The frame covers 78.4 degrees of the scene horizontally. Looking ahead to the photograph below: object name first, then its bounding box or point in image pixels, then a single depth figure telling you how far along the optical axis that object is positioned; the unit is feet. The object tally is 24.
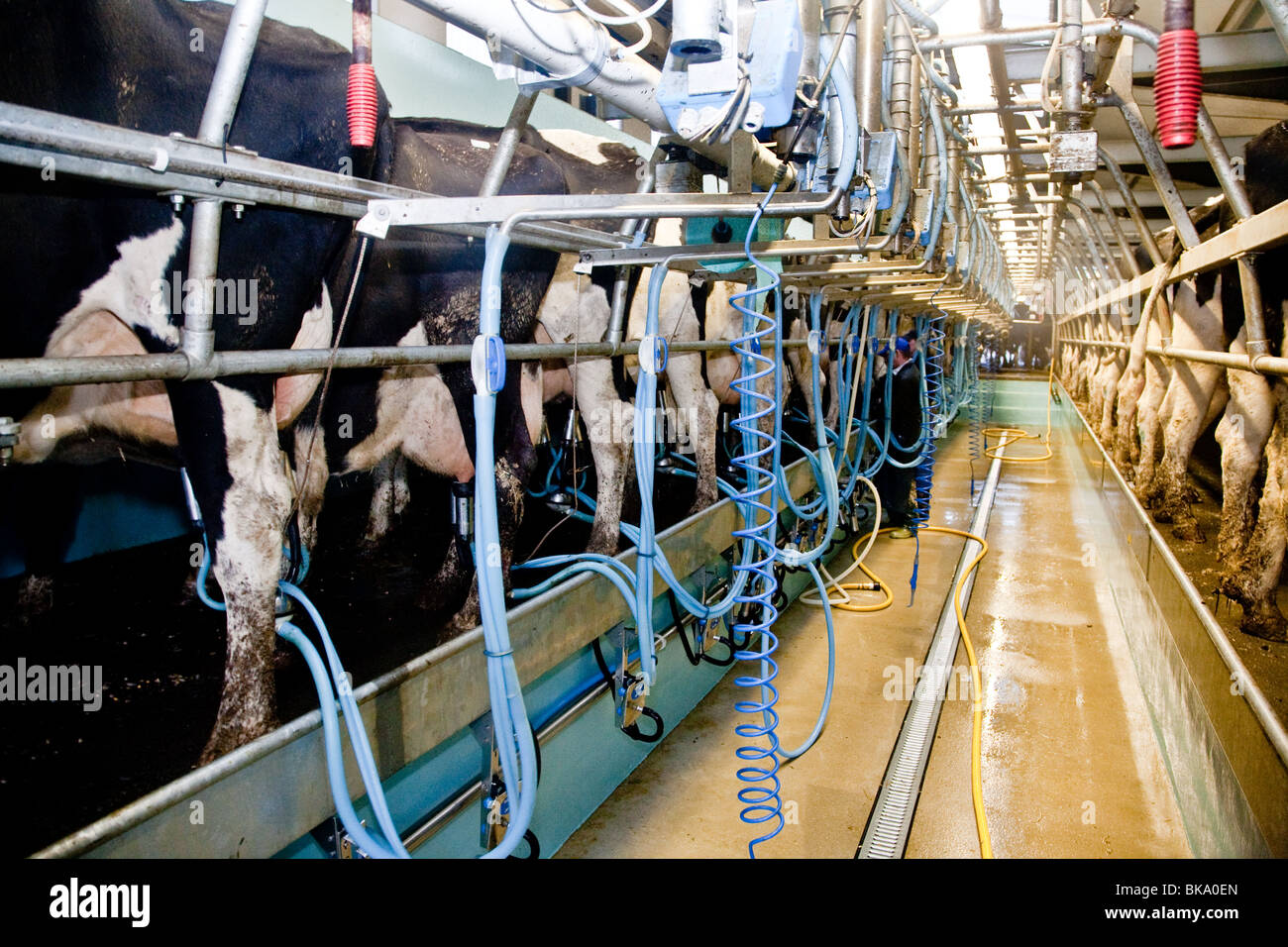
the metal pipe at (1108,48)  9.05
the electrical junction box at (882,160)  7.01
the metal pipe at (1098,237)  28.58
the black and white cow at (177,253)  5.12
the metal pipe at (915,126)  9.18
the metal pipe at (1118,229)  23.23
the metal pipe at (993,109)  13.44
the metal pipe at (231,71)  4.36
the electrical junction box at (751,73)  4.32
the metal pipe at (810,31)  5.76
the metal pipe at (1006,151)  15.60
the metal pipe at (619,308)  9.27
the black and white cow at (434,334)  8.09
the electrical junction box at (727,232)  6.10
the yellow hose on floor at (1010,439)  33.68
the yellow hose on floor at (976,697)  7.96
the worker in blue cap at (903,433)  20.54
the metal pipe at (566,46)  4.23
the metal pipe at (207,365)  3.79
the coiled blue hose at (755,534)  6.80
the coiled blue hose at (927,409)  18.34
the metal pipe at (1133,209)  18.65
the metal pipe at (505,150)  6.06
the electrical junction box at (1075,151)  8.23
